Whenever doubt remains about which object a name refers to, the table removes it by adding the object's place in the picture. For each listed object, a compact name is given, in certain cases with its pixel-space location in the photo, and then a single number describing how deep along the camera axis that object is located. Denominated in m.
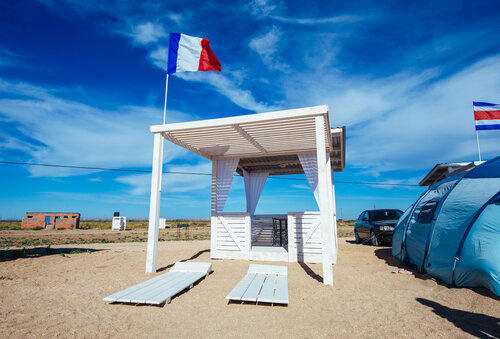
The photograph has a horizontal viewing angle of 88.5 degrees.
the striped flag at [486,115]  9.62
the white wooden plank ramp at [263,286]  4.01
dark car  10.92
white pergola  5.70
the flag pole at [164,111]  6.88
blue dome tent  4.27
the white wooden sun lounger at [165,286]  3.99
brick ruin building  34.50
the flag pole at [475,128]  9.69
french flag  7.34
